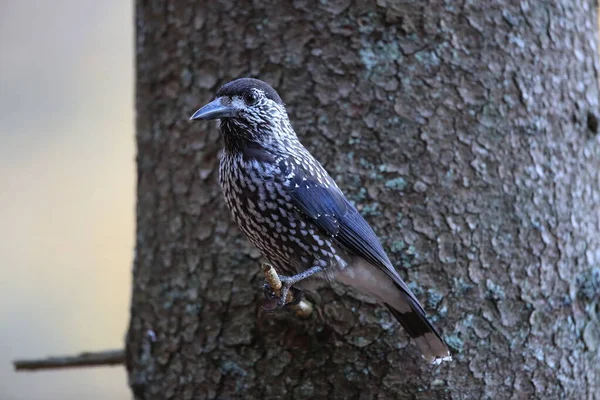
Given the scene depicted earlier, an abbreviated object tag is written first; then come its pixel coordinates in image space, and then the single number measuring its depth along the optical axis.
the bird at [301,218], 5.74
